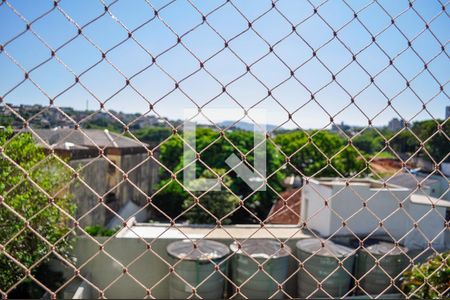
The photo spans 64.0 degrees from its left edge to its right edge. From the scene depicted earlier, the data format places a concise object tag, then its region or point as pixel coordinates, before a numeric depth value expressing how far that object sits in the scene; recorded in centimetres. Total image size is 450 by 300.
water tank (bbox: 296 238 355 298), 708
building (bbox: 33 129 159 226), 886
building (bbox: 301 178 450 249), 805
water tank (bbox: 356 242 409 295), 728
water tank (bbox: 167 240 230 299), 661
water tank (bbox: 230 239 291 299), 676
